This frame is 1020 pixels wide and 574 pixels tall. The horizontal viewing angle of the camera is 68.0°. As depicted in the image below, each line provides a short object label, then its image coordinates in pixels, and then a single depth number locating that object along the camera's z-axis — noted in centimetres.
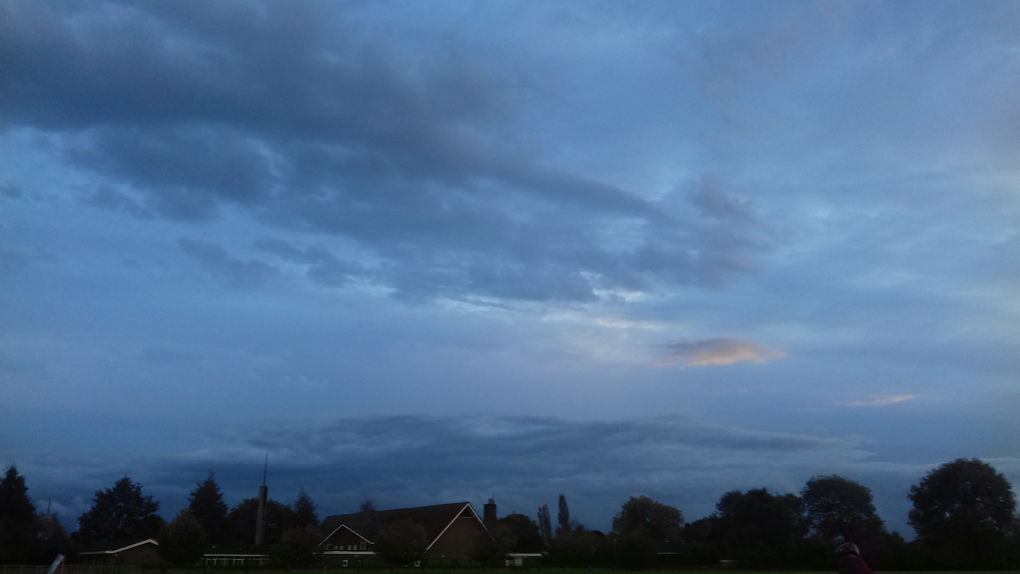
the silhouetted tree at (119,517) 11206
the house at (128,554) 7419
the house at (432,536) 7481
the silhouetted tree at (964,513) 8025
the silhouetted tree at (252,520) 10894
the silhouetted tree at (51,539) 6775
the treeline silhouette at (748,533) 6688
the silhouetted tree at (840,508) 9188
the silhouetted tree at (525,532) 10456
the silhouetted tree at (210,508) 10762
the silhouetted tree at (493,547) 7112
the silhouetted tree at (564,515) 12962
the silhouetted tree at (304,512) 10888
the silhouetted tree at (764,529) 8512
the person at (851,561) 1039
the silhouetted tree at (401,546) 6650
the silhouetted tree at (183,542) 6238
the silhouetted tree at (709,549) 8656
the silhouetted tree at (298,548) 6366
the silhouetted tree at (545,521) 12784
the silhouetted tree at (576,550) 7756
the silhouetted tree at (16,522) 6531
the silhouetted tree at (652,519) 11856
